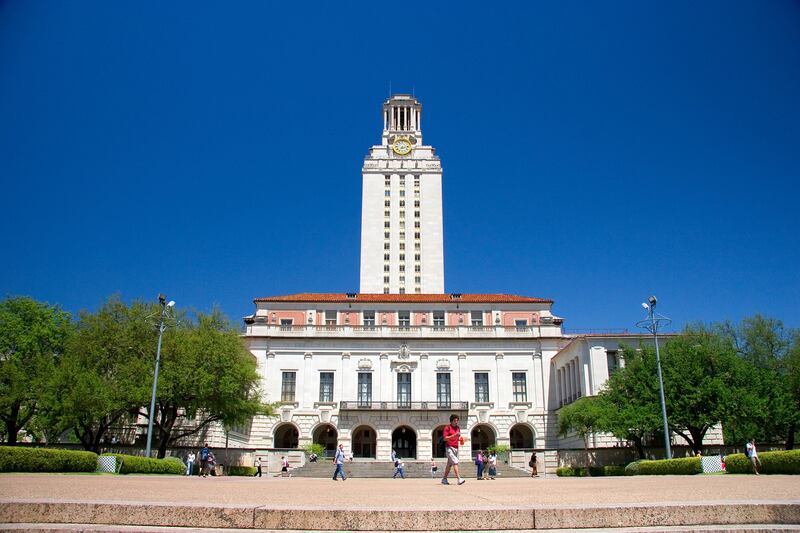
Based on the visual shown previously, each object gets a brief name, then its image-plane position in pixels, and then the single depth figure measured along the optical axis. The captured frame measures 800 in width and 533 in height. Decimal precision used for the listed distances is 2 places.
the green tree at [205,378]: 38.25
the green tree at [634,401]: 39.06
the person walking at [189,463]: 34.52
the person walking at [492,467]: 39.68
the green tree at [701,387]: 39.22
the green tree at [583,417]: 40.88
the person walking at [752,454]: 21.61
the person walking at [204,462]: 32.56
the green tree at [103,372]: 35.09
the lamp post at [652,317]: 32.56
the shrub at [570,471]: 40.97
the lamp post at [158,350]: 31.08
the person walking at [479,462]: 31.63
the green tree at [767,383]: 40.12
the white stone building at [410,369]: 55.22
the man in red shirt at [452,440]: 17.89
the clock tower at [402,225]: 93.75
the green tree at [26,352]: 39.62
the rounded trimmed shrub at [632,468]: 31.91
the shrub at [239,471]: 42.99
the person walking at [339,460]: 28.08
